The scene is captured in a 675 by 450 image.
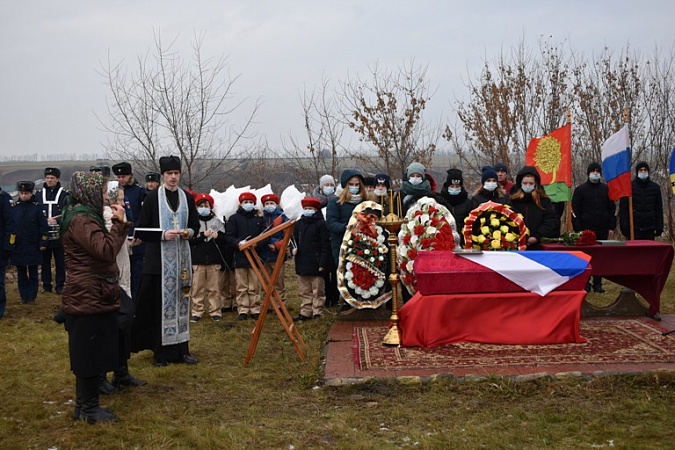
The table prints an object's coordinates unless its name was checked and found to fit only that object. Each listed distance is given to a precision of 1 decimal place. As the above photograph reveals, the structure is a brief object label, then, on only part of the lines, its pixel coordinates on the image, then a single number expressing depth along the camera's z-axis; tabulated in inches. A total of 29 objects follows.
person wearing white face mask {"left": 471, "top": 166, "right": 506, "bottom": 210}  356.8
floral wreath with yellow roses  315.0
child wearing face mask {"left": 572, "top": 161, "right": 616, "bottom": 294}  408.5
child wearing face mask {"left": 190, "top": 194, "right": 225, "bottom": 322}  368.2
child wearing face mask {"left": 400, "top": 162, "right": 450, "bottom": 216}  337.1
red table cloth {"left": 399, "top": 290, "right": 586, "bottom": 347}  273.6
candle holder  270.5
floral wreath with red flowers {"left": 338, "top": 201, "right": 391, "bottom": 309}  337.1
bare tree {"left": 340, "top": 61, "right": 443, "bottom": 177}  571.5
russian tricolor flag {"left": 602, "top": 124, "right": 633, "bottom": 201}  350.3
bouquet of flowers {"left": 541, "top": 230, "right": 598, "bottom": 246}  317.1
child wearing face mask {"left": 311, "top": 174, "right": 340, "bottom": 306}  395.9
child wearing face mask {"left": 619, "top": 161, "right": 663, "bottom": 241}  418.6
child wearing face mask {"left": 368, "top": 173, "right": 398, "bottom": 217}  345.4
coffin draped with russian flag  272.7
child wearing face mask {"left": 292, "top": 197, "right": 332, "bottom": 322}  363.3
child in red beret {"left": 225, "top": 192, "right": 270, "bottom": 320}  364.5
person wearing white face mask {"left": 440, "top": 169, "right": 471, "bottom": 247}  358.0
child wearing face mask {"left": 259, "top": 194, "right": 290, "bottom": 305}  376.5
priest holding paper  264.1
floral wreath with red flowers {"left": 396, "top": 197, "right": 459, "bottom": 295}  323.9
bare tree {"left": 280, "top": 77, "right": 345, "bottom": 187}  607.8
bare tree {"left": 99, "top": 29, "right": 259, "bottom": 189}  512.7
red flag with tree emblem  369.4
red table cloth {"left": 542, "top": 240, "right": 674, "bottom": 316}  316.8
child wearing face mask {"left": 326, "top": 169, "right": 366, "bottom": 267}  356.5
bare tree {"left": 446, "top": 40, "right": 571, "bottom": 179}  628.4
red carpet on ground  249.4
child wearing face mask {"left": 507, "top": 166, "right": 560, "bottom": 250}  345.4
